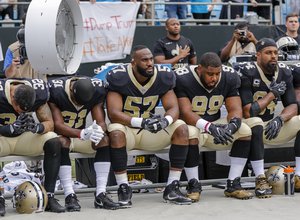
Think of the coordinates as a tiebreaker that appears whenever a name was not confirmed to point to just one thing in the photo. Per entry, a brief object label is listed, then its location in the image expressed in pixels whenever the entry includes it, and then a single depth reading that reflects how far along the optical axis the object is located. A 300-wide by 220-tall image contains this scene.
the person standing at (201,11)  14.30
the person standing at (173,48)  11.58
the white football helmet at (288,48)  11.22
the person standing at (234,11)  14.62
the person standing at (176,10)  13.84
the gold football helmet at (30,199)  7.94
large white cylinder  8.02
